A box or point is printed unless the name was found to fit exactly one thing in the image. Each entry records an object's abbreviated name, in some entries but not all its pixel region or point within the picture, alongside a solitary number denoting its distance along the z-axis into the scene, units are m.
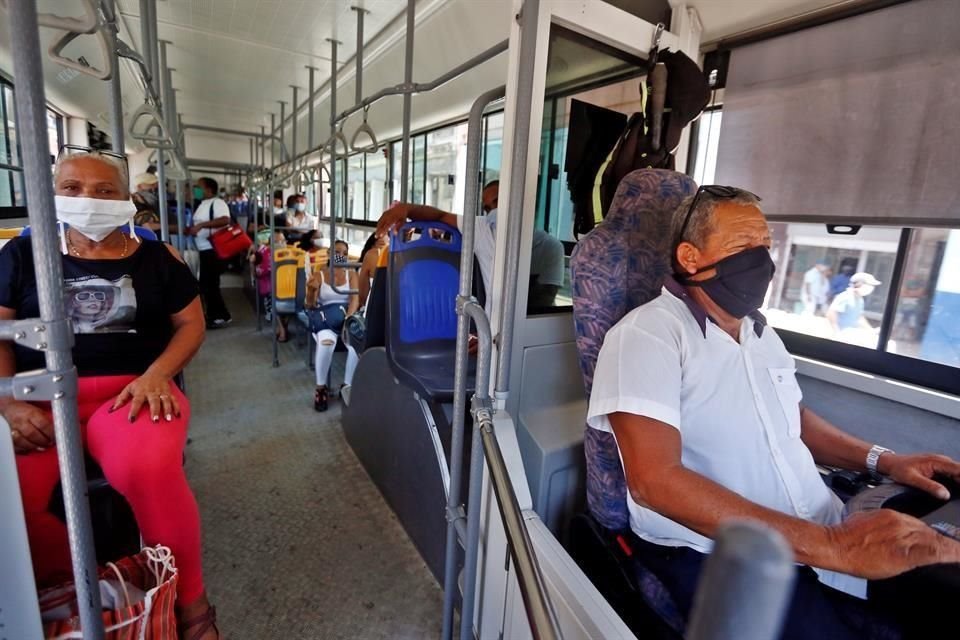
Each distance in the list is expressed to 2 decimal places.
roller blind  1.42
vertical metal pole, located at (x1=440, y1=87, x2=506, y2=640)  1.20
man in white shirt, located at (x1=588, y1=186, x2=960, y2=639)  0.85
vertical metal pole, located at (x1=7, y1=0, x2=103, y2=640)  0.61
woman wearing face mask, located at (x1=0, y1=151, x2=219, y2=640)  1.17
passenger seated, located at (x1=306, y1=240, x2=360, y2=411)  3.27
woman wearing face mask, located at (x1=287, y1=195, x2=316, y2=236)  6.39
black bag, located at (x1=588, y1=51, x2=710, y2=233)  1.56
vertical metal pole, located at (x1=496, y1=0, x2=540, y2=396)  1.12
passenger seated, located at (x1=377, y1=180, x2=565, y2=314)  1.52
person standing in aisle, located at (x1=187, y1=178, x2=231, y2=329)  5.29
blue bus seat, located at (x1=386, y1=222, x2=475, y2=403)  2.07
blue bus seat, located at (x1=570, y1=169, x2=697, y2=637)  1.16
